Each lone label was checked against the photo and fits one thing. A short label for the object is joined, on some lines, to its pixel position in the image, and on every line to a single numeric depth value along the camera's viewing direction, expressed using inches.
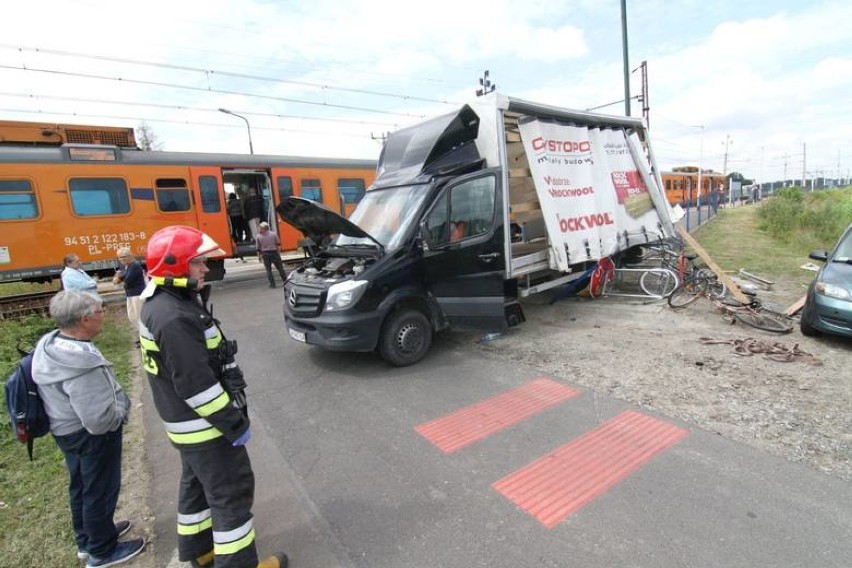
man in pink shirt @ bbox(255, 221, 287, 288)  440.8
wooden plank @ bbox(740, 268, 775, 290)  344.2
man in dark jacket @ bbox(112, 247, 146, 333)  257.6
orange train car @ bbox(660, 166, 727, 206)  1173.7
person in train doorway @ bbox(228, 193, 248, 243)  560.4
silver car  202.8
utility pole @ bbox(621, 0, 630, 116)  552.4
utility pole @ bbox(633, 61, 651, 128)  722.8
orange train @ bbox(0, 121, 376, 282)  370.0
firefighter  78.1
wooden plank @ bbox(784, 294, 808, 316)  261.6
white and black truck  199.6
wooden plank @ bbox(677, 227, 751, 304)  279.4
